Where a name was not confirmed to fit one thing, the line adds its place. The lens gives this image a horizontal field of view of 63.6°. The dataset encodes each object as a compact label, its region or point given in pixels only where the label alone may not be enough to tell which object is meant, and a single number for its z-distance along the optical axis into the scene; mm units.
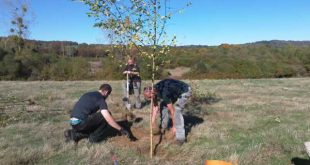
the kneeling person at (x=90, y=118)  4593
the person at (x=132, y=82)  6793
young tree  4015
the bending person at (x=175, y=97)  4659
